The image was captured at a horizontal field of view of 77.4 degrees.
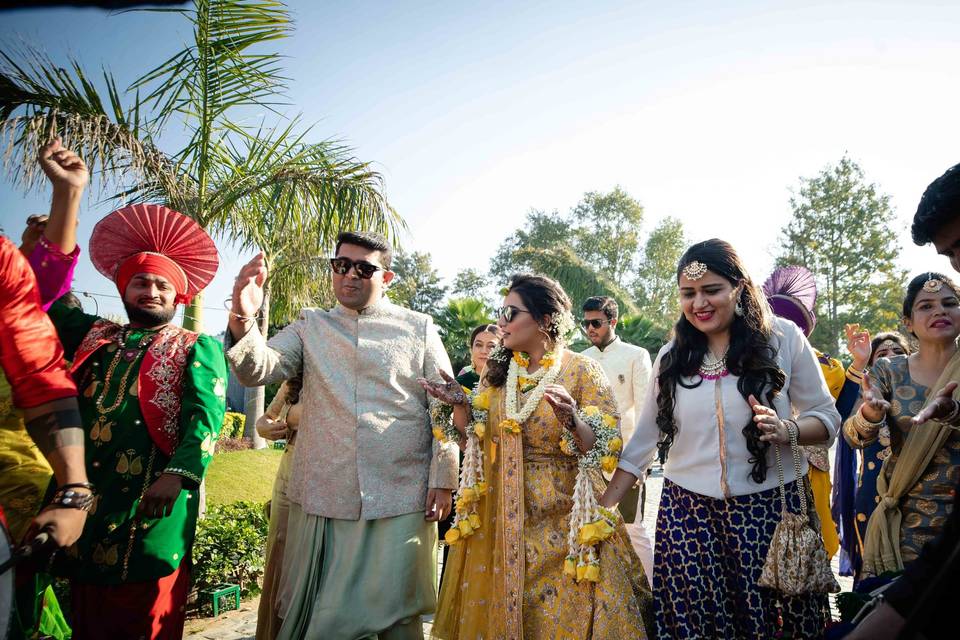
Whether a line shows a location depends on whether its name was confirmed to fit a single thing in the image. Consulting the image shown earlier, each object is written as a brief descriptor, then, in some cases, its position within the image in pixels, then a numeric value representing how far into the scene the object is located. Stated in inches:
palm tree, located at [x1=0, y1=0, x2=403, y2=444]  182.4
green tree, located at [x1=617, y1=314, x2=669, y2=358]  970.1
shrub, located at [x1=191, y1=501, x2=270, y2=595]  194.7
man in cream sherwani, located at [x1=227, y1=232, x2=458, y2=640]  127.1
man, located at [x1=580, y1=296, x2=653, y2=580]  240.7
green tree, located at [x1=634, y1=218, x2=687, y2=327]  1576.0
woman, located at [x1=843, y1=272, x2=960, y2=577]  115.3
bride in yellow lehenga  115.0
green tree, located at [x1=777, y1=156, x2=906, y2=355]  807.1
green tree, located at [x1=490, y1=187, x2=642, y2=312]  1579.7
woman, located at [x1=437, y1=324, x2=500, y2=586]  234.4
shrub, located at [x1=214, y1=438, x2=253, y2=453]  545.0
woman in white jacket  102.3
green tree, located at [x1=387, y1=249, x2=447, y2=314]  1594.5
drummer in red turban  104.9
